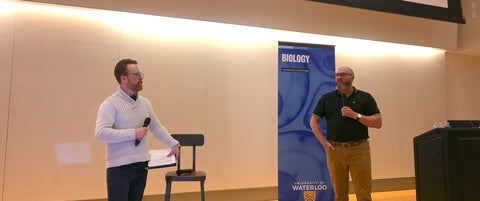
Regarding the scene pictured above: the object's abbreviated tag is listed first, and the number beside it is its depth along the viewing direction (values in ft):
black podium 7.48
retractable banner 14.34
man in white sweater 7.10
